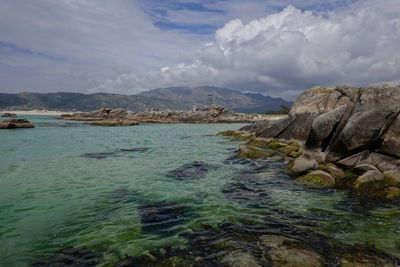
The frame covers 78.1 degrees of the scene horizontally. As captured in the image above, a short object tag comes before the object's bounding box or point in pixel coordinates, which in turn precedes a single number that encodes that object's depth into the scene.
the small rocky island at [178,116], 114.34
